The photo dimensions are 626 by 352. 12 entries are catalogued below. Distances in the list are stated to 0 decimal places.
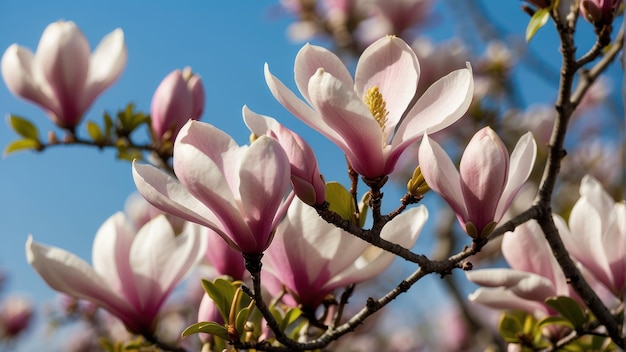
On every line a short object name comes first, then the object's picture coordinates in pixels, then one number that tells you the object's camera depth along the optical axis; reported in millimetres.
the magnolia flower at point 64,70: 1797
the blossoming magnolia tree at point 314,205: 1479
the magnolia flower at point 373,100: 1471
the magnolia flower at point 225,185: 1461
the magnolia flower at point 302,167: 1473
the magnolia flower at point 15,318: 3484
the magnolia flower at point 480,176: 1486
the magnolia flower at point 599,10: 1588
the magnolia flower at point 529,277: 1597
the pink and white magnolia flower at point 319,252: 1577
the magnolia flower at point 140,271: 1633
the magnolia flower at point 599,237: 1613
